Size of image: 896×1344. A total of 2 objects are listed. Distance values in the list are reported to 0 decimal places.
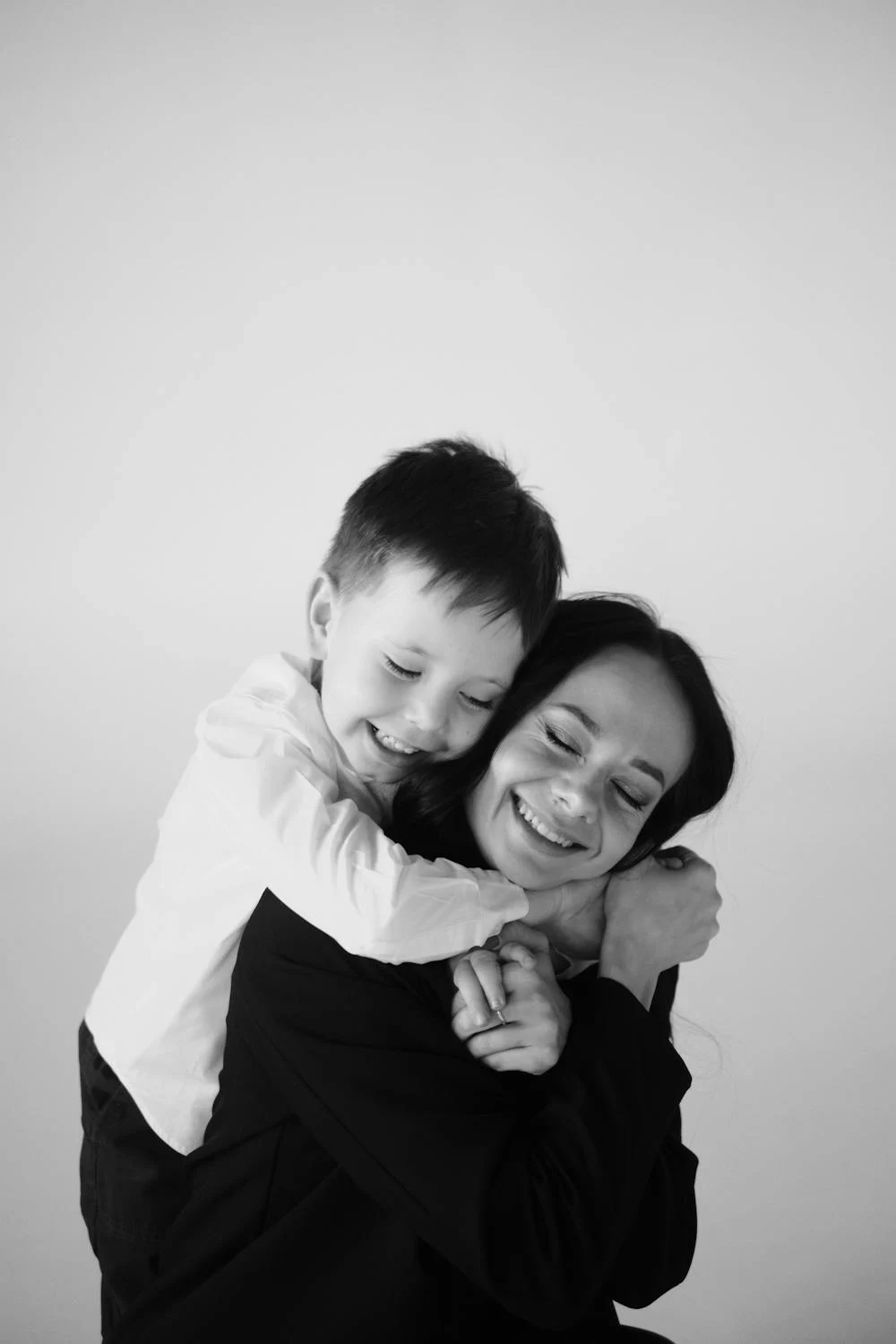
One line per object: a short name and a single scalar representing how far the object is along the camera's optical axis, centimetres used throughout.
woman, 142
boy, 169
